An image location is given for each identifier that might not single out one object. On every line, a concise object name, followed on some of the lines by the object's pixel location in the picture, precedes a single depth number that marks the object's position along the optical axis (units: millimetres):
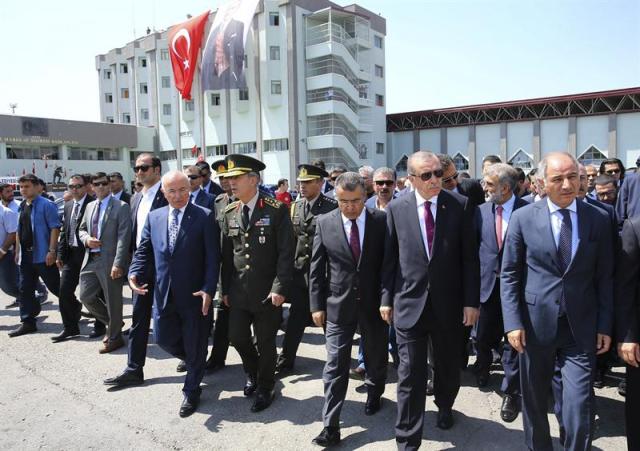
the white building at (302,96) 36469
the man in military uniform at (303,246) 4824
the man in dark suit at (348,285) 3465
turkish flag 39281
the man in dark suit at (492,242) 3990
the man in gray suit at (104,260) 5375
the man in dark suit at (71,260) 5898
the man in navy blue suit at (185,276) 3965
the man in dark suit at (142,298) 4469
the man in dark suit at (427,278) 3186
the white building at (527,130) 30766
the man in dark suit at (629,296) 2666
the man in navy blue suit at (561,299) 2672
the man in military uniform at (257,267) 3902
